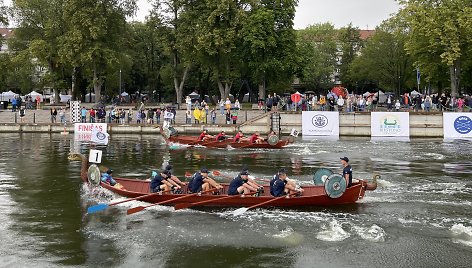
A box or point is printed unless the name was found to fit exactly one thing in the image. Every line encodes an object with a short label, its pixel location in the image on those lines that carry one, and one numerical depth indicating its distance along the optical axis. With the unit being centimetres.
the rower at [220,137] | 3762
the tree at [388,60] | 8069
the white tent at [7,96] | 7840
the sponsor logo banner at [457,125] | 4459
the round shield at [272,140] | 3678
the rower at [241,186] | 1903
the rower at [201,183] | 1919
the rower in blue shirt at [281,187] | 1884
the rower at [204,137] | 3791
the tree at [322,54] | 9769
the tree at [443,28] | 5275
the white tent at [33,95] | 7769
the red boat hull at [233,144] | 3700
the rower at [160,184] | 1939
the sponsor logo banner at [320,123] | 4672
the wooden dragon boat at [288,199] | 1864
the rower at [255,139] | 3706
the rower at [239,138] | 3725
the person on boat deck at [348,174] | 1912
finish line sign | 3586
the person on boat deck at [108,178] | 2075
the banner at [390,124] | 4578
